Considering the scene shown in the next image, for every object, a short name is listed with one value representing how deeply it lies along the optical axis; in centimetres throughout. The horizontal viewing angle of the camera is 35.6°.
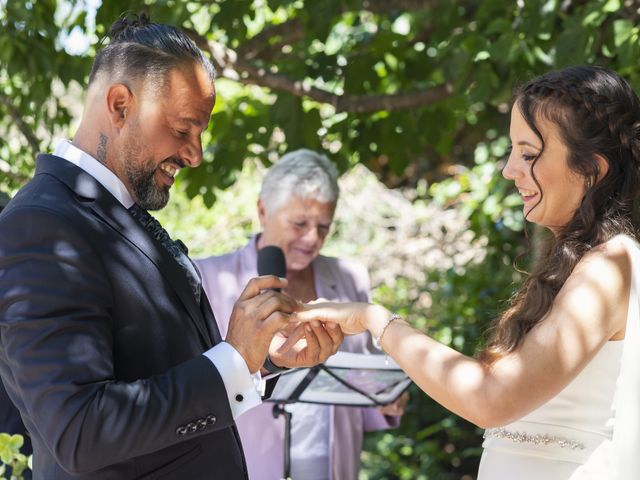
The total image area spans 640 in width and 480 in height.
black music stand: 338
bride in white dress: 226
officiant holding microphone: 398
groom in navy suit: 201
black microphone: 350
